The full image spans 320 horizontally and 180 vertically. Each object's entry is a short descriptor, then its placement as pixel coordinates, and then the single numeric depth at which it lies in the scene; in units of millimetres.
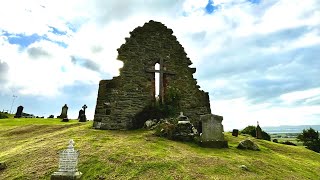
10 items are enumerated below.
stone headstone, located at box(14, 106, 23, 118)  19404
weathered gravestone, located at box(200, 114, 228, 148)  7786
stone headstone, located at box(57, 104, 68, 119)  17681
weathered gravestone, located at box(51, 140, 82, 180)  4597
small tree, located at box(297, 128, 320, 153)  16320
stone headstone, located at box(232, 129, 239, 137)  11462
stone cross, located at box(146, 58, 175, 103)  10970
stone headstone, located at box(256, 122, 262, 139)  13028
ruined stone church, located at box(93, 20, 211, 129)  10102
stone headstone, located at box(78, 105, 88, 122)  14670
